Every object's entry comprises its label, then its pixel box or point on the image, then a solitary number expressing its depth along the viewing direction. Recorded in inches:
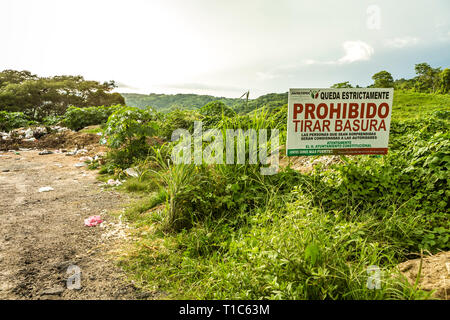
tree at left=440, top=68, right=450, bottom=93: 1133.1
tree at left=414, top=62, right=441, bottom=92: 1348.4
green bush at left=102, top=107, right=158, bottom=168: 217.5
